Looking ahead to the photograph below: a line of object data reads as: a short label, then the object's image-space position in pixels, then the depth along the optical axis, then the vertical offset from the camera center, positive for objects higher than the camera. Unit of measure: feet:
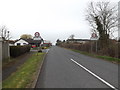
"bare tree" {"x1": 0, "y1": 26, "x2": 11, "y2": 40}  119.24 +15.61
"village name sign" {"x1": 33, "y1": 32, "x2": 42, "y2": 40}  40.82 +3.66
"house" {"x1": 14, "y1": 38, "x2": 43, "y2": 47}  172.49 +4.96
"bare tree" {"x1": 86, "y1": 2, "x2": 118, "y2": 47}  52.81 +12.81
